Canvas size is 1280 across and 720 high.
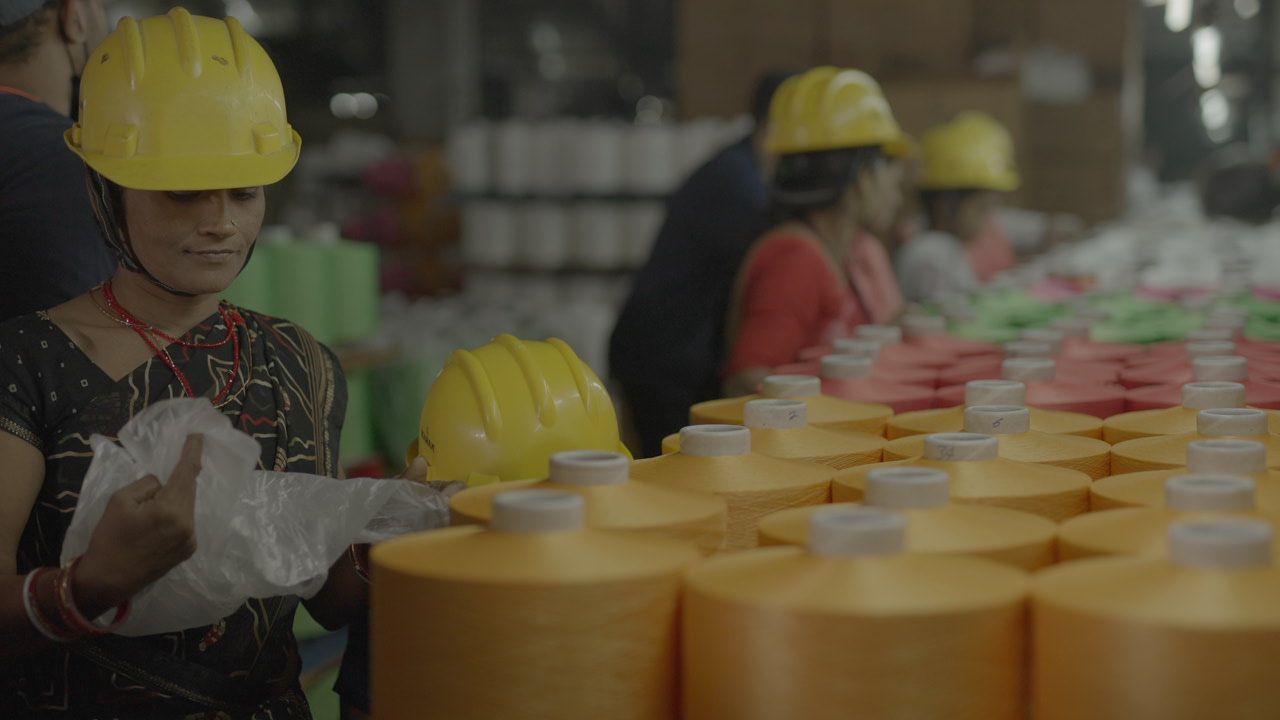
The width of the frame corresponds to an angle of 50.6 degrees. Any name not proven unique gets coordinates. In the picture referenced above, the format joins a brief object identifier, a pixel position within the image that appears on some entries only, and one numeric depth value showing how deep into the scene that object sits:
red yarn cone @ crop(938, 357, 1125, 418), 2.14
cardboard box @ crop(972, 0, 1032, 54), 8.48
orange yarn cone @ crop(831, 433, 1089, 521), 1.40
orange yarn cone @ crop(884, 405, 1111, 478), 1.65
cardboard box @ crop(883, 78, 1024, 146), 7.76
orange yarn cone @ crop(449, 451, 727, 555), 1.28
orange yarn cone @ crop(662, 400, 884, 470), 1.70
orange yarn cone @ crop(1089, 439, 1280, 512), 1.37
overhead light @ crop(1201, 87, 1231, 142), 15.05
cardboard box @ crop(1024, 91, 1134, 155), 8.88
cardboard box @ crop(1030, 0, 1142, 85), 8.75
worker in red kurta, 3.60
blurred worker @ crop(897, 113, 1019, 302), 6.78
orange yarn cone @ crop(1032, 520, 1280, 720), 0.95
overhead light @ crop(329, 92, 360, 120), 19.03
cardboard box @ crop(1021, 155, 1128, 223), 9.23
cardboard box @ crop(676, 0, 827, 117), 8.12
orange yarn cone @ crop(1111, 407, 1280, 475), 1.64
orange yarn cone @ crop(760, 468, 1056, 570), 1.19
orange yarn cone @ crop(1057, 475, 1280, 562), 1.19
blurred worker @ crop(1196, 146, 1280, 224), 9.82
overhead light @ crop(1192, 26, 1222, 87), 9.02
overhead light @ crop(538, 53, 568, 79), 21.12
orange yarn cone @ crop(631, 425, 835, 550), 1.47
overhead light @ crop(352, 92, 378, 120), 19.27
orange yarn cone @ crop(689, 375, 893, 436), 1.95
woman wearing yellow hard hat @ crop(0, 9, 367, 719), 1.70
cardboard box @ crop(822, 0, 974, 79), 8.05
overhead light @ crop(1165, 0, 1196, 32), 8.02
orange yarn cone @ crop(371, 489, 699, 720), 1.08
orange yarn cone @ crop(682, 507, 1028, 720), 1.01
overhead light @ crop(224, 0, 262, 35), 16.20
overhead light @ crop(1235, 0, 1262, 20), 10.55
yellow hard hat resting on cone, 1.77
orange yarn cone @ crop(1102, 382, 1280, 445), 1.85
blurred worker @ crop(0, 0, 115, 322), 2.17
